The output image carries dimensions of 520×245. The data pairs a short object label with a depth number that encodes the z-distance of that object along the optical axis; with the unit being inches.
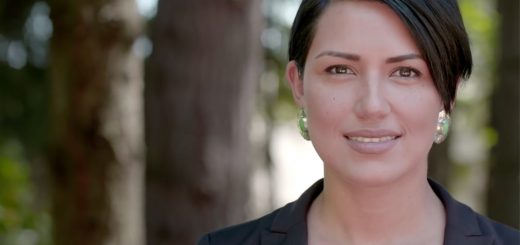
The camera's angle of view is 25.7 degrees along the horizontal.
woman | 111.5
